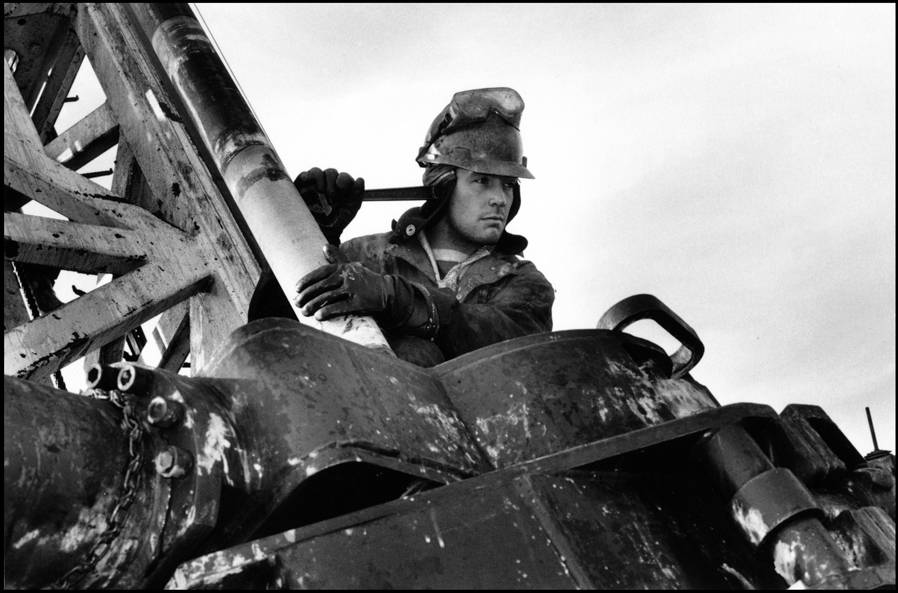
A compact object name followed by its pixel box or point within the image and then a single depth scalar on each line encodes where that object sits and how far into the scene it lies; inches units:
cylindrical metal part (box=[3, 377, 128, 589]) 97.2
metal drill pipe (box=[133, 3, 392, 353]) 199.9
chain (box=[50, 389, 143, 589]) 100.5
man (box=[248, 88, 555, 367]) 195.8
